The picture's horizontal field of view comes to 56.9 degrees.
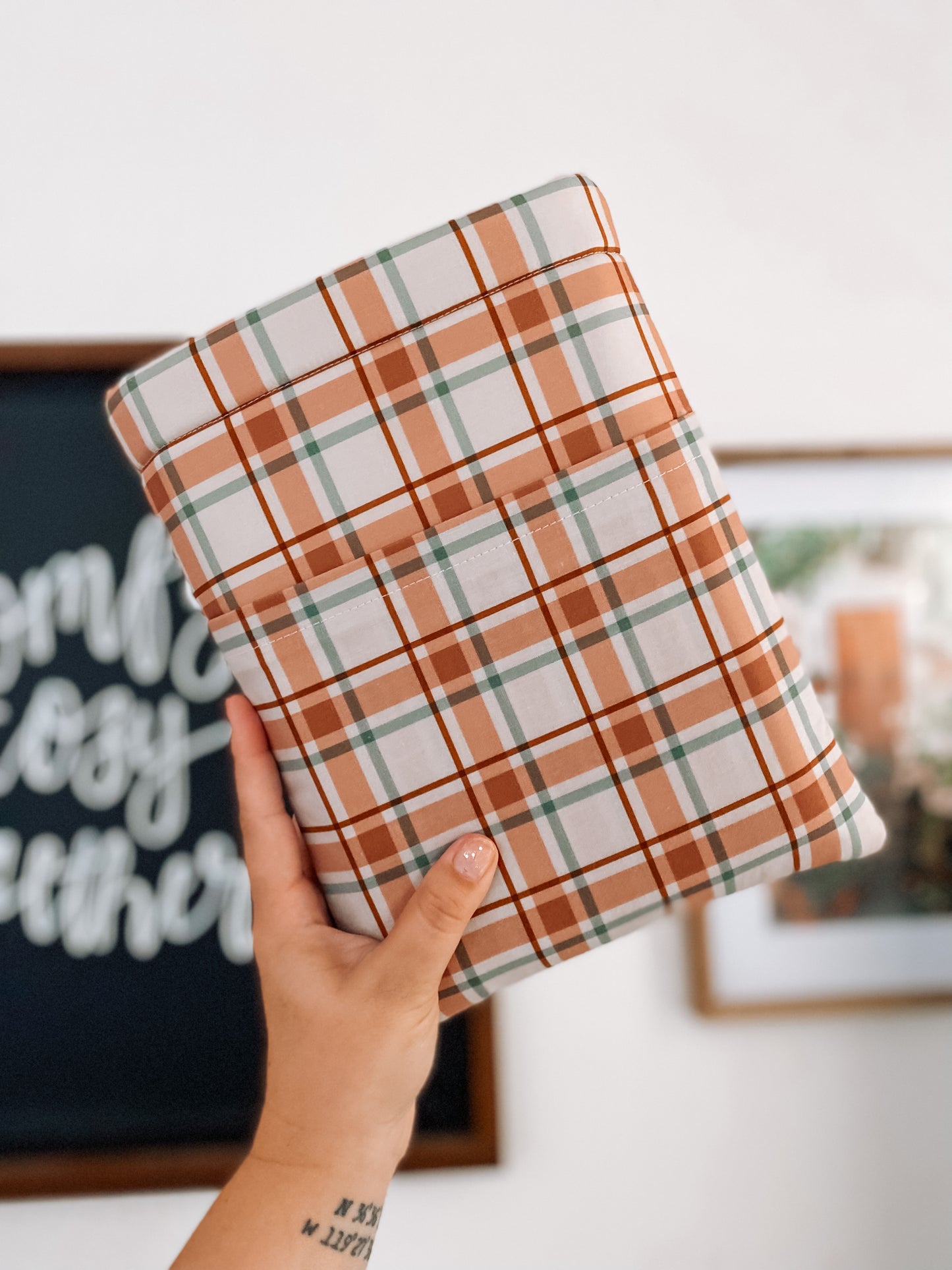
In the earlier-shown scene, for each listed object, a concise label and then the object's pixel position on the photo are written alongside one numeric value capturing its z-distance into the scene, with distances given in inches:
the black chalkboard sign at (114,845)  34.1
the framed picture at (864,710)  35.7
